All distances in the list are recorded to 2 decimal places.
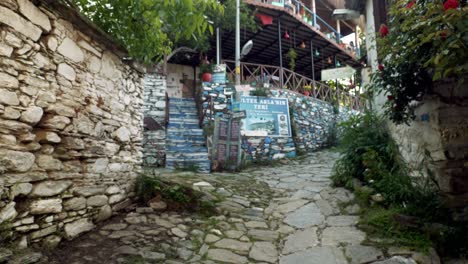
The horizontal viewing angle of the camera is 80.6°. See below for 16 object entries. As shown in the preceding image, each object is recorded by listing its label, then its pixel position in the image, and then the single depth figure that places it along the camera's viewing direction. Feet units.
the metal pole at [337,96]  38.52
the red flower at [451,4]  5.37
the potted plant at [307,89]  35.00
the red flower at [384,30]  9.18
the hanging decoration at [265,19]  33.40
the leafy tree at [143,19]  7.89
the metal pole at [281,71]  32.34
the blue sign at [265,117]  25.77
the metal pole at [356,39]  47.70
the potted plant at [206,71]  29.96
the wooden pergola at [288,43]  34.07
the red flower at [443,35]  5.55
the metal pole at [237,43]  28.40
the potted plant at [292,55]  36.44
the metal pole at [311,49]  38.86
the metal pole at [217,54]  32.42
